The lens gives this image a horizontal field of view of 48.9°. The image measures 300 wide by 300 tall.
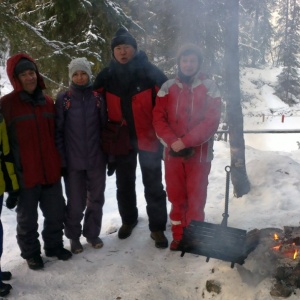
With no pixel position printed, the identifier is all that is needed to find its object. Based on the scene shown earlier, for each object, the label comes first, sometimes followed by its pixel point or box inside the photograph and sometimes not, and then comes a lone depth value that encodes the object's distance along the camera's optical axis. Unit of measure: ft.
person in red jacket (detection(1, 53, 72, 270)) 11.39
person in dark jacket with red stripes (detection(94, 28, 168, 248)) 12.73
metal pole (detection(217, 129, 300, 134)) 27.17
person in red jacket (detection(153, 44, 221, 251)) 11.75
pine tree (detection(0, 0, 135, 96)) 17.35
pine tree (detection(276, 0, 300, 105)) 117.50
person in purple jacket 12.45
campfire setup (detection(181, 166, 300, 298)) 9.08
